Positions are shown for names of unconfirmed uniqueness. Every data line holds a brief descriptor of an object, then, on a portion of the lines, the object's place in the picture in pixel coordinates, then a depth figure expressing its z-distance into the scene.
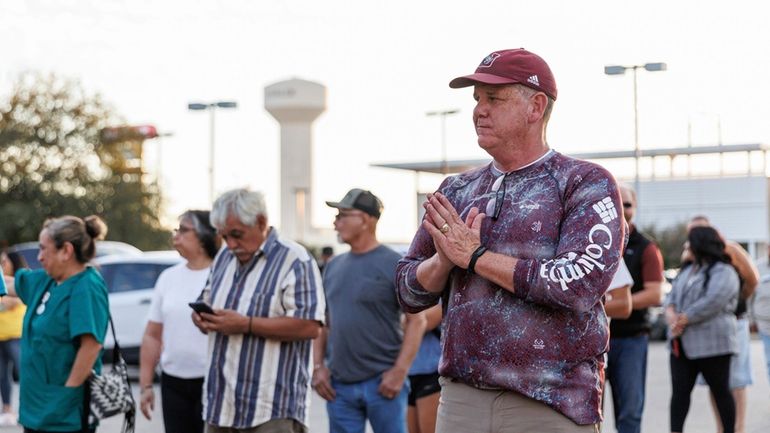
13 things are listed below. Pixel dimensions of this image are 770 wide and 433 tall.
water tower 107.34
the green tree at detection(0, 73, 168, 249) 49.66
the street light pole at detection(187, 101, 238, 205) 41.12
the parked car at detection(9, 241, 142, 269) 24.39
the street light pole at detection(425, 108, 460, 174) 51.75
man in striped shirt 6.01
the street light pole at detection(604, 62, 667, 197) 37.47
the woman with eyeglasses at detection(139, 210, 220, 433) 7.09
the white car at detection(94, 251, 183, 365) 17.52
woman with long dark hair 9.72
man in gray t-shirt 7.29
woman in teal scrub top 6.28
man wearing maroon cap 3.87
